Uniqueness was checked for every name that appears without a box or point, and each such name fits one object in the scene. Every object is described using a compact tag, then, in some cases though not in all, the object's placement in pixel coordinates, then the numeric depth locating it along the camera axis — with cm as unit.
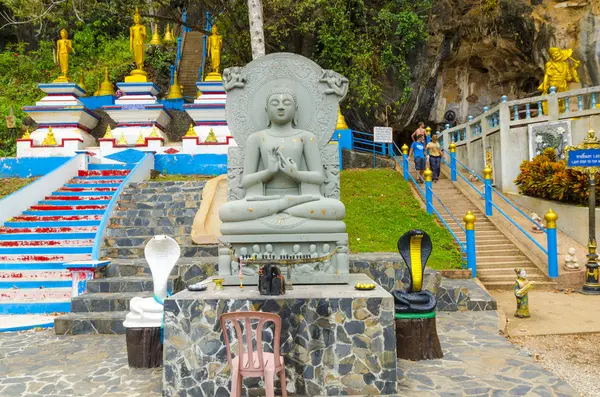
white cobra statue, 495
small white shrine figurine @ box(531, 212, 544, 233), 990
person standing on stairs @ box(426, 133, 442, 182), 1340
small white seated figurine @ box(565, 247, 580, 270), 860
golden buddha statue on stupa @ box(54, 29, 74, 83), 1604
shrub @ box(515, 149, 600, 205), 984
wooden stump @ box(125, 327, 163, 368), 488
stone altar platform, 421
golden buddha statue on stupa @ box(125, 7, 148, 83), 1555
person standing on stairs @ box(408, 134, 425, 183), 1393
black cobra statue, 492
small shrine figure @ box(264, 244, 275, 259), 521
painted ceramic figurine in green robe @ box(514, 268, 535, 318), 654
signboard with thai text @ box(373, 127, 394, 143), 1440
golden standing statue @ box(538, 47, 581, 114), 1470
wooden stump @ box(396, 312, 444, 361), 495
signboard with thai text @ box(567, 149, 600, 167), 852
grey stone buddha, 521
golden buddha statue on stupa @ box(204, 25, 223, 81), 1564
